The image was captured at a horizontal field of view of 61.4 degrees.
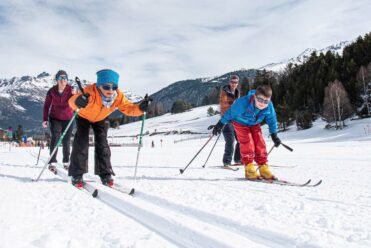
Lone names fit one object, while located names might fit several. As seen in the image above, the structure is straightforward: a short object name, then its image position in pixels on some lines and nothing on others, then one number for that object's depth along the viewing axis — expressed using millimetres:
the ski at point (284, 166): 7070
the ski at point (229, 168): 6541
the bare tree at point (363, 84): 41656
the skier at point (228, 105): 7250
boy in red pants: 5082
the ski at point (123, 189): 3922
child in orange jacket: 4534
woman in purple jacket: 6867
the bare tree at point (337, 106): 39719
